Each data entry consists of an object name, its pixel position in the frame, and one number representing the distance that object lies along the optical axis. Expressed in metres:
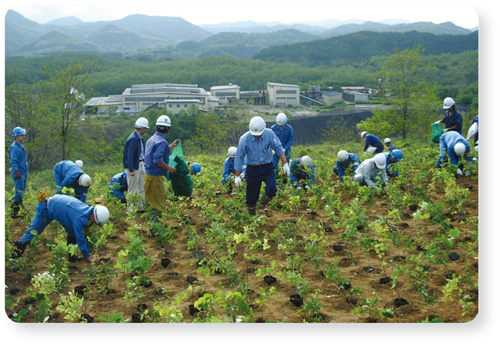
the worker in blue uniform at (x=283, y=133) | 8.48
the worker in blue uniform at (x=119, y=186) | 7.80
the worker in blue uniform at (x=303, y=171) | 8.41
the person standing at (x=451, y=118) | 8.88
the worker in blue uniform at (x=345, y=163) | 8.88
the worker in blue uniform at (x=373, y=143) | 10.18
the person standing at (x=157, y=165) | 6.79
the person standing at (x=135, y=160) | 7.23
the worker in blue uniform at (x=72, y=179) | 7.01
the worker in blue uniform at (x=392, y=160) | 8.52
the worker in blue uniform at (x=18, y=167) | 7.75
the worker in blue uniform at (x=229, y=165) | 9.11
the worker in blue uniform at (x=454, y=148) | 8.07
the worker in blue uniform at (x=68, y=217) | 5.52
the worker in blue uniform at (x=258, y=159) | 6.70
